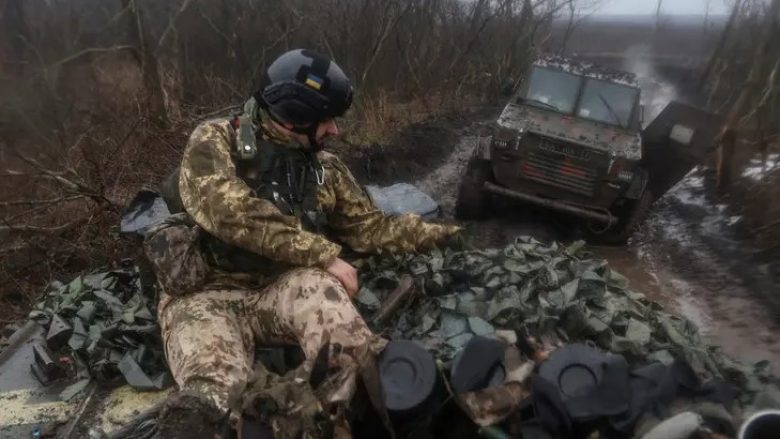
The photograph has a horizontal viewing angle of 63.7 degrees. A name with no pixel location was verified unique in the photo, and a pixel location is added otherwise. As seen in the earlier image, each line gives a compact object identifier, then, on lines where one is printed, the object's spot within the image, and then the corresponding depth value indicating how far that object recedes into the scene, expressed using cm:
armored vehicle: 699
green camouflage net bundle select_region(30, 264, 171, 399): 300
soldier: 242
